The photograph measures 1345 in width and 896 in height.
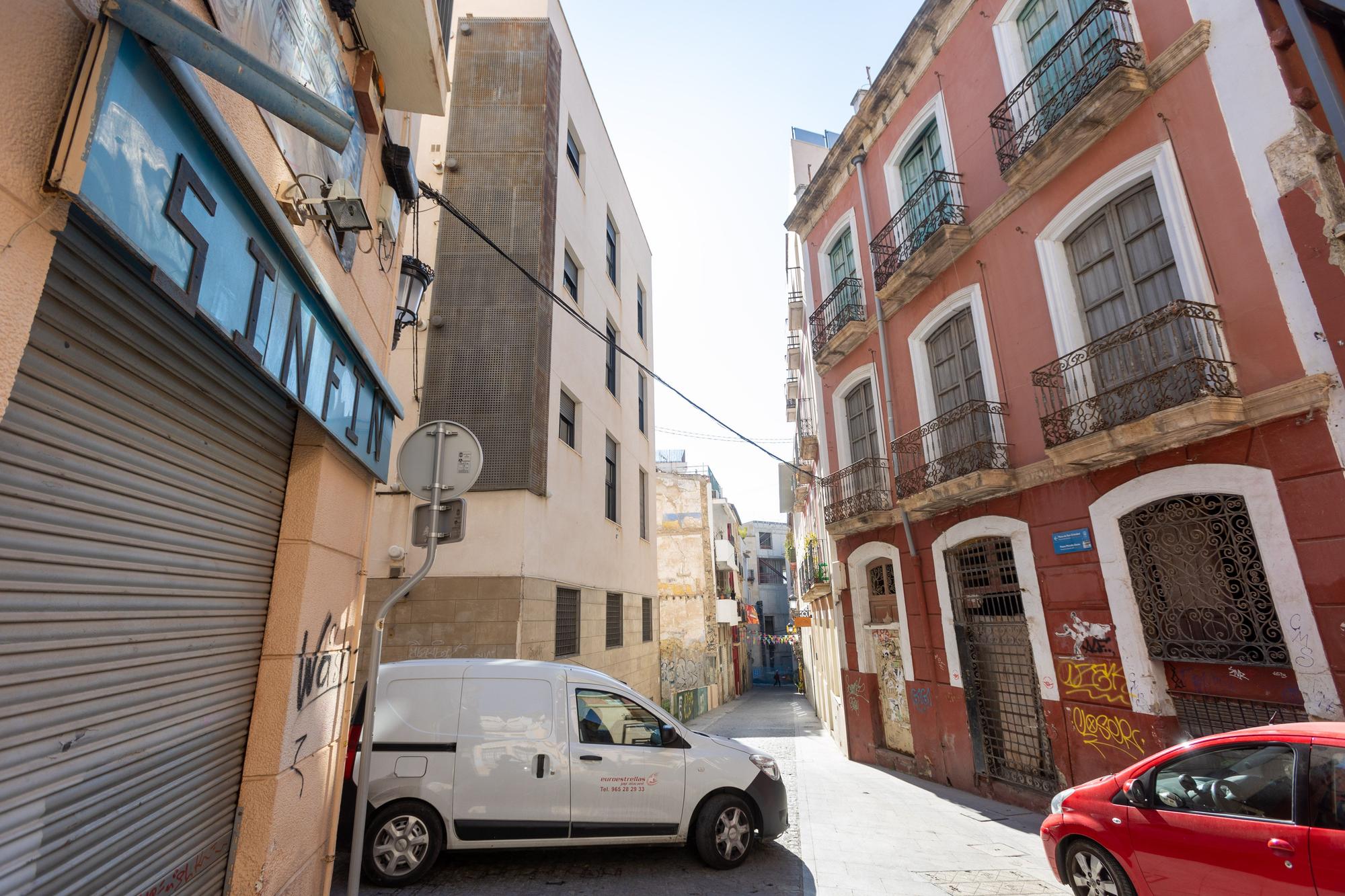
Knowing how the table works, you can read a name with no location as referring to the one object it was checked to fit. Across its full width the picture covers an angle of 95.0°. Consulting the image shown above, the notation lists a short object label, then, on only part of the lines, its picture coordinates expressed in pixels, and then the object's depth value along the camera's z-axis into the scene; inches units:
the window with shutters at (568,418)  477.4
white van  216.7
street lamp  277.9
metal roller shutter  78.3
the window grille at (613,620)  534.9
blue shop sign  75.0
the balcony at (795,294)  864.2
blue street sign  298.7
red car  139.3
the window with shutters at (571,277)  505.7
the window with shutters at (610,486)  574.9
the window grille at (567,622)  425.7
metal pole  134.4
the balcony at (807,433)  784.9
